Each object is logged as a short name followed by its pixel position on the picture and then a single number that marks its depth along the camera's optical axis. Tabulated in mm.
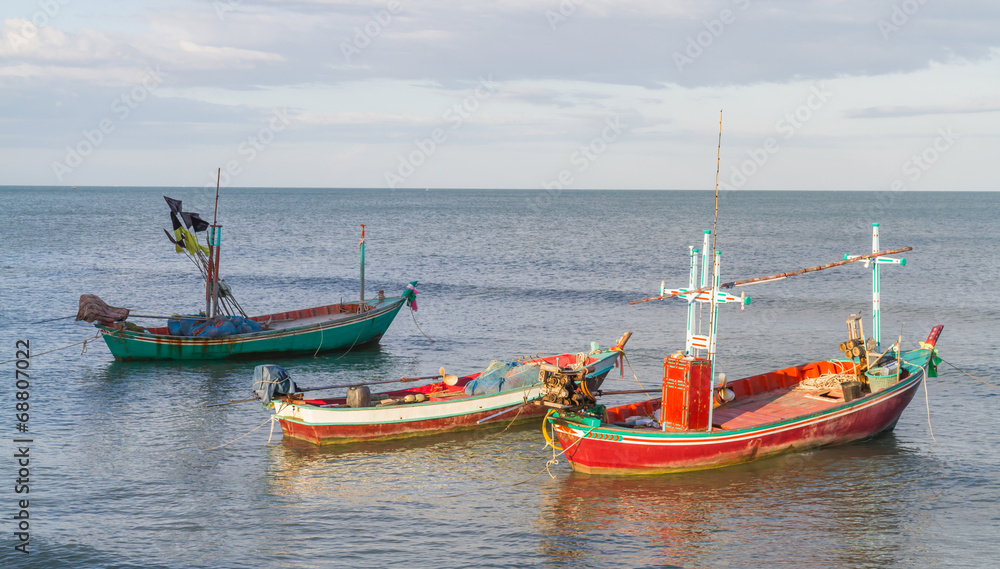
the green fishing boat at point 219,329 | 30922
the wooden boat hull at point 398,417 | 21328
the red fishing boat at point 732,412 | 18672
